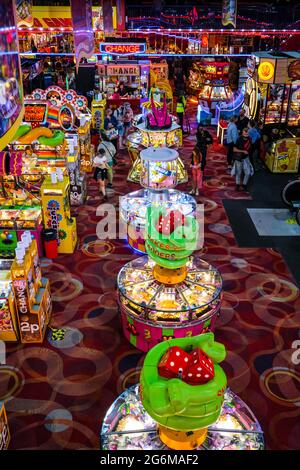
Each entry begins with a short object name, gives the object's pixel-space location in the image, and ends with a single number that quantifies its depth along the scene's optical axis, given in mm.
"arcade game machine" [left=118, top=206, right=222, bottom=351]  5320
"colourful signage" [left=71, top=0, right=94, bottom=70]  10133
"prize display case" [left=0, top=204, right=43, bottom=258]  7910
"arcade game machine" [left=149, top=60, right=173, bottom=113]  15948
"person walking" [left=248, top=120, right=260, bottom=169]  11906
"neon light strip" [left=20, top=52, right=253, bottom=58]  21069
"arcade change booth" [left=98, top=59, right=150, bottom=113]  16219
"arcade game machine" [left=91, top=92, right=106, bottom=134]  14062
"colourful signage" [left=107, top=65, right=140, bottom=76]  16125
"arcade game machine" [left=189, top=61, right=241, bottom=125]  16250
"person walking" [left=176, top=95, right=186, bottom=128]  15411
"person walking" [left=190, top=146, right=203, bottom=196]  10109
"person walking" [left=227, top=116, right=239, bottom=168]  11820
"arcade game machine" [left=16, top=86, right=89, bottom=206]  9031
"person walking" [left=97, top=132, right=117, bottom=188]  10242
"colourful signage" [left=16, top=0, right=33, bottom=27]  13310
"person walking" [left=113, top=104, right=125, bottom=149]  13626
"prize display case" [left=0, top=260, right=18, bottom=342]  5734
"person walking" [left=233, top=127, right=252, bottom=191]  10516
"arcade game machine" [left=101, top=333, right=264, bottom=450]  3107
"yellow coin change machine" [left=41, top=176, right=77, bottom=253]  7961
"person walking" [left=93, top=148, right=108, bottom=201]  10062
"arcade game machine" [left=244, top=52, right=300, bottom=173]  12047
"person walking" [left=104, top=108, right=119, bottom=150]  12125
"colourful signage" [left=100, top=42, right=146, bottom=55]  17028
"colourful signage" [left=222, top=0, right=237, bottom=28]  19281
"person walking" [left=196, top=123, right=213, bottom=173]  10984
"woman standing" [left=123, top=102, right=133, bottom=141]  14617
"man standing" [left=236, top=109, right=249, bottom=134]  12705
